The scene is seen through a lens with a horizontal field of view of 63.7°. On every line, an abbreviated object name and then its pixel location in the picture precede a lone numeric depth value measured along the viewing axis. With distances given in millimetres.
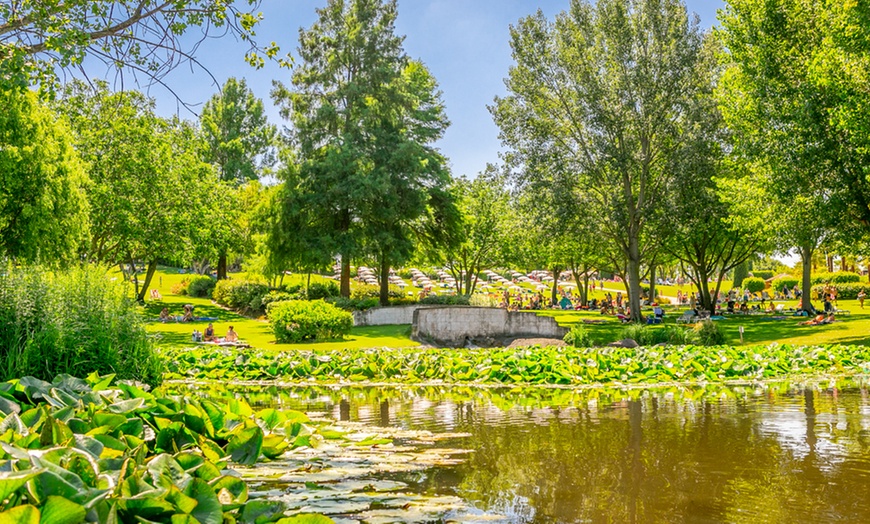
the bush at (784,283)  63906
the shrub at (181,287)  53903
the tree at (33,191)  22750
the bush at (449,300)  31984
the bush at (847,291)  52341
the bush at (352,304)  32375
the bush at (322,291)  39406
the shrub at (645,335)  22984
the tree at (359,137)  34562
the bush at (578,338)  22544
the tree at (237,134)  60094
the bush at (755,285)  66375
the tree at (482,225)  49969
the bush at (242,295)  38978
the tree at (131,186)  31281
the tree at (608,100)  31000
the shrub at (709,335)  22062
